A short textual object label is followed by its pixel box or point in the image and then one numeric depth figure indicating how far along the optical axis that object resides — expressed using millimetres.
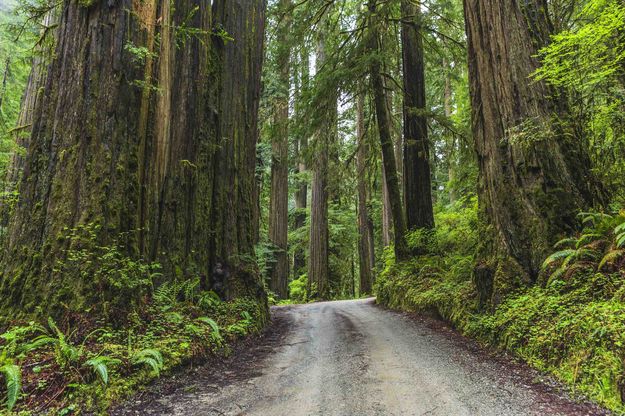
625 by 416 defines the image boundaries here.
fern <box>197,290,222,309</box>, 5598
